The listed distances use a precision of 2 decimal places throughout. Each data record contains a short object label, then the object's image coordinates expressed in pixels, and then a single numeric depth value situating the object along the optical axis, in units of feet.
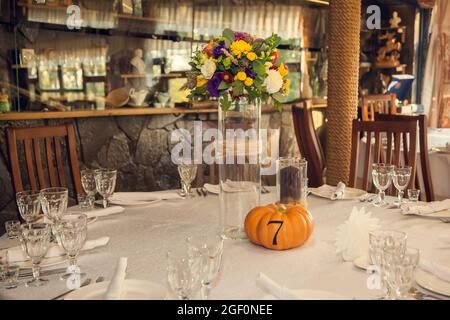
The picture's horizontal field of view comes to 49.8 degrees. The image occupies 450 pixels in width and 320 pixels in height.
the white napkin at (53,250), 3.98
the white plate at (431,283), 3.38
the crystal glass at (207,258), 3.12
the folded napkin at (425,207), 5.30
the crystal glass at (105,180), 5.48
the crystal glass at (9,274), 3.60
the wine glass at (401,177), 5.65
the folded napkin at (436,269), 3.56
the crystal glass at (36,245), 3.55
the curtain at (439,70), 20.77
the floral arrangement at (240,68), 4.45
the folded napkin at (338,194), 6.05
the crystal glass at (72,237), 3.67
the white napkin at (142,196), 6.06
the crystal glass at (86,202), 5.65
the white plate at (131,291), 3.28
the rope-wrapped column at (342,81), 11.27
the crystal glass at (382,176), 5.66
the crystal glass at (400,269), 3.06
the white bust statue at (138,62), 13.19
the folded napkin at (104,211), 5.34
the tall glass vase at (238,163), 4.54
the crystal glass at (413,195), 5.97
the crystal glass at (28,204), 4.69
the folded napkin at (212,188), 6.55
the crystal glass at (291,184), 4.98
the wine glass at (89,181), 5.57
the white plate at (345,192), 6.14
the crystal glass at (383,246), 3.20
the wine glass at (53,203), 4.63
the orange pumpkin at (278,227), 4.18
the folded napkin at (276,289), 3.14
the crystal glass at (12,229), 4.77
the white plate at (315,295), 3.20
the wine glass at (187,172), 6.15
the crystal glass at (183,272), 3.02
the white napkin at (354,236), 3.99
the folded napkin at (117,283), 3.17
